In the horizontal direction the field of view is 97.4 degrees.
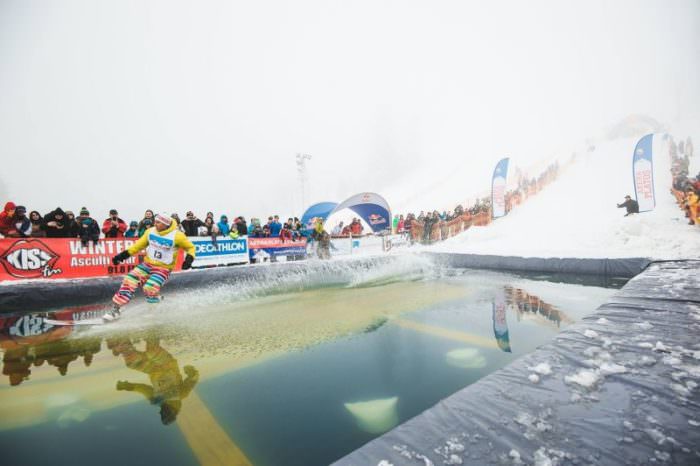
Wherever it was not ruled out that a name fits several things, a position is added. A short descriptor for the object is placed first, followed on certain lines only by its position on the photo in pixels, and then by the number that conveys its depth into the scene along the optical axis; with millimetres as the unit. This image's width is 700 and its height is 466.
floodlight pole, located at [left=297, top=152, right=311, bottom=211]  29322
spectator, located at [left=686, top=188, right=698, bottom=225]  11516
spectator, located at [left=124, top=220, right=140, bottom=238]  8802
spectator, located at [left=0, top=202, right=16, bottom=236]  6797
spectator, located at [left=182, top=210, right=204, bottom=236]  9719
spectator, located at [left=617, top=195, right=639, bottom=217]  14336
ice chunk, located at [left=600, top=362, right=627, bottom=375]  1771
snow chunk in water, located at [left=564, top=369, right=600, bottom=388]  1659
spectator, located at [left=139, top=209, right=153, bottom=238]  8266
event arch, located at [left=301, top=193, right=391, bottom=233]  19547
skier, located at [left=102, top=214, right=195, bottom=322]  5191
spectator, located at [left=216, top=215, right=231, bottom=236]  10647
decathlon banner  9391
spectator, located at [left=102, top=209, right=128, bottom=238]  8281
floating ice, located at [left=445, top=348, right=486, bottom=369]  2881
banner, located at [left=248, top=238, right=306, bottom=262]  10930
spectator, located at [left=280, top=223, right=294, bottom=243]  12099
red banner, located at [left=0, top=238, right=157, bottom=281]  6637
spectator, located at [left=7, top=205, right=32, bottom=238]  6848
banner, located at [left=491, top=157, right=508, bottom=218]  20609
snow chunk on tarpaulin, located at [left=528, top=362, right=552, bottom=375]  1785
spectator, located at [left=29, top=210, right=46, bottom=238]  7118
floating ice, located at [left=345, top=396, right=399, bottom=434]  2010
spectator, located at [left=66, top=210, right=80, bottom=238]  7576
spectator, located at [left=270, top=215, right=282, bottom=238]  12312
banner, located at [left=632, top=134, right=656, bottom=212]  16469
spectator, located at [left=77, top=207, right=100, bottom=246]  7484
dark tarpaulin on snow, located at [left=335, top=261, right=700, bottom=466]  1157
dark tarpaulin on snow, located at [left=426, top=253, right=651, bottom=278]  7207
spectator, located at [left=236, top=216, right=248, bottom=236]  11117
